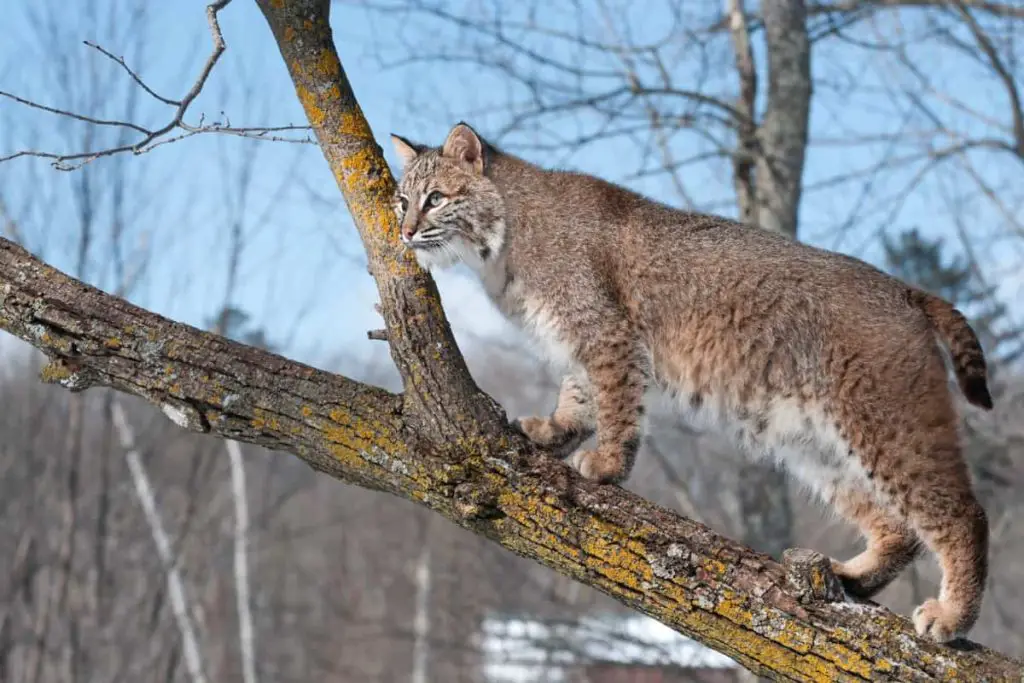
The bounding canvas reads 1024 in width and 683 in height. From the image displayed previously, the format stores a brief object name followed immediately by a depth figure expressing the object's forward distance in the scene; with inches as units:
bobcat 300.0
